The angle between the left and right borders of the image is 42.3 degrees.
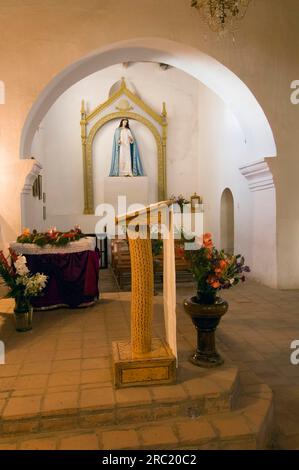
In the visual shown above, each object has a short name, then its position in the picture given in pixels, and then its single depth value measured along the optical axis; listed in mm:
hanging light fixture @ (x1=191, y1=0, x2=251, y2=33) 5570
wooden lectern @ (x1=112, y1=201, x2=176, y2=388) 3070
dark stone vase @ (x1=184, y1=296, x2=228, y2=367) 3447
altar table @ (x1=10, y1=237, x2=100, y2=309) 5488
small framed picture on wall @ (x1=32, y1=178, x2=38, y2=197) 9422
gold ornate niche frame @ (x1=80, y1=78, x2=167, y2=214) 12828
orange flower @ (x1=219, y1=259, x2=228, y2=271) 3406
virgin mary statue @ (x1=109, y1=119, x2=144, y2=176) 12703
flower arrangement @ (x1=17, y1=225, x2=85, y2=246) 5500
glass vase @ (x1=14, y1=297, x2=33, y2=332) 4574
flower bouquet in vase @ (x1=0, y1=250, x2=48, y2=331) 4516
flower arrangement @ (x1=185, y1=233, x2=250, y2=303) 3410
